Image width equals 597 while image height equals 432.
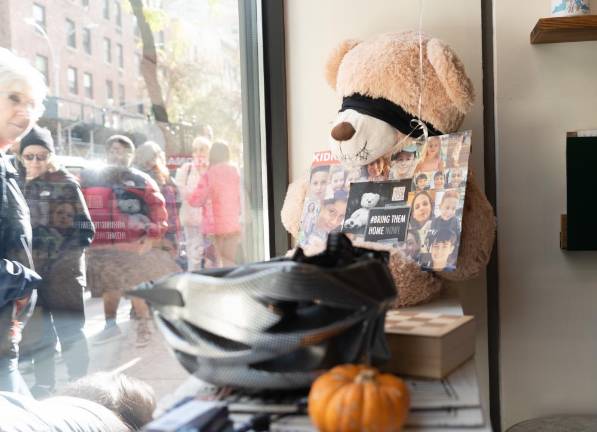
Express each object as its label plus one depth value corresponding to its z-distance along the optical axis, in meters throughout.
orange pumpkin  0.64
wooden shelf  1.57
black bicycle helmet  0.71
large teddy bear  1.46
